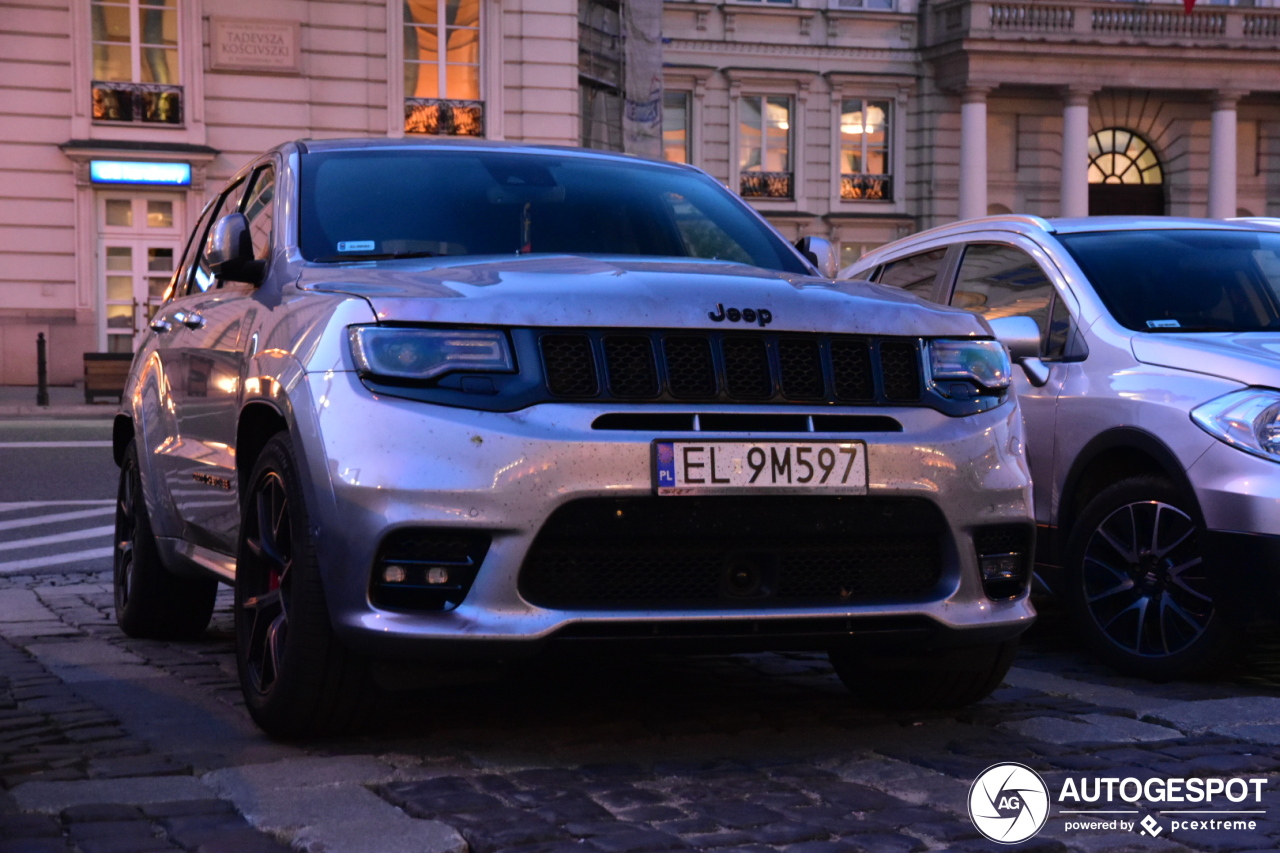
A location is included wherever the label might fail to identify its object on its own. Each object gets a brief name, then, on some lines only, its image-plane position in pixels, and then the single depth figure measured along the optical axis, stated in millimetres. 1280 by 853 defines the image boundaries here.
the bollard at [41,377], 22062
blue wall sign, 26906
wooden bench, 22656
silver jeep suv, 3777
